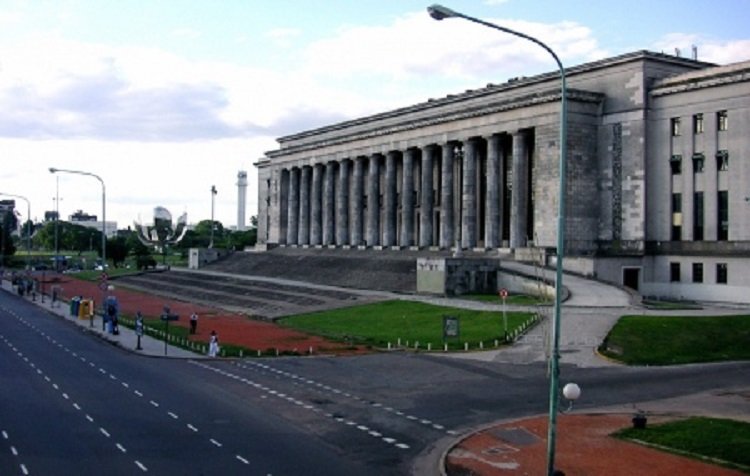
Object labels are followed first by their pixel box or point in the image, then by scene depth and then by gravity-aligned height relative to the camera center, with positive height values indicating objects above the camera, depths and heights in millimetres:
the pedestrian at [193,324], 58781 -5558
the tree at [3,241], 196500 +561
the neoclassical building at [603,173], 71250 +7745
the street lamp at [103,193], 67375 +4370
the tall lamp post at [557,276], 19031 -637
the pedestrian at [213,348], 47269 -5814
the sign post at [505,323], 50719 -4818
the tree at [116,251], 170625 -1317
